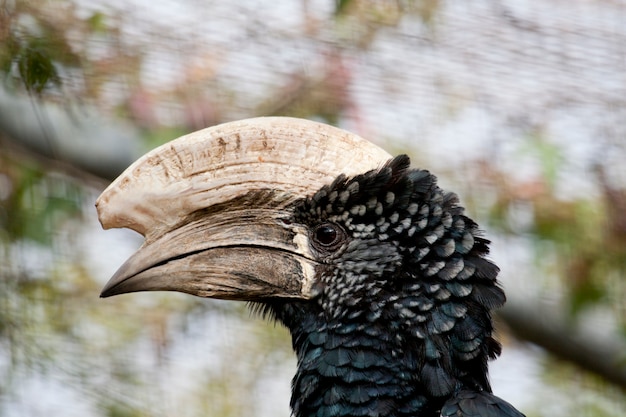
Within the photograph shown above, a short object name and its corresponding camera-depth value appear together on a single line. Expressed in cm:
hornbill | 484
